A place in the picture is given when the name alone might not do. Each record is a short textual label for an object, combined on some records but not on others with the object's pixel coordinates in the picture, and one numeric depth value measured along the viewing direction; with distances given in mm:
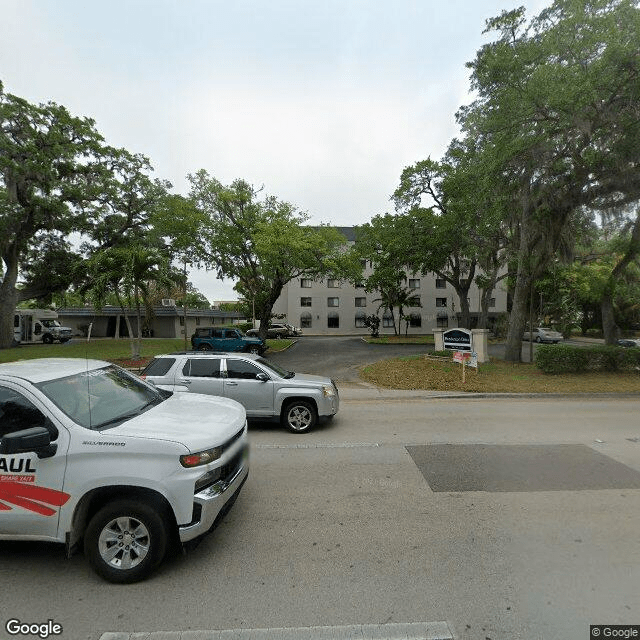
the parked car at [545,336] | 32094
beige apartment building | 49156
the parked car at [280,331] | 39031
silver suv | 7242
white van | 29953
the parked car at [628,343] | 24348
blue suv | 22641
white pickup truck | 2904
